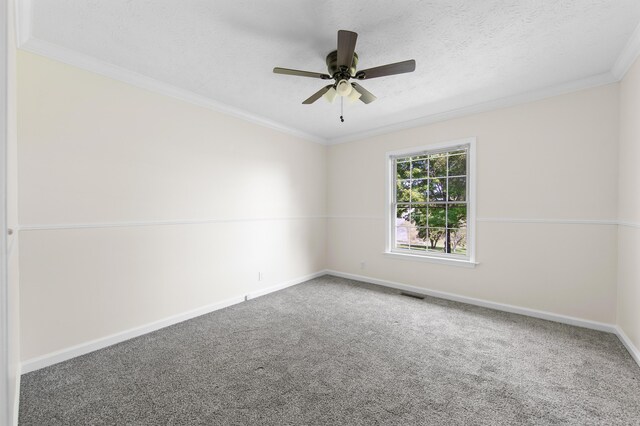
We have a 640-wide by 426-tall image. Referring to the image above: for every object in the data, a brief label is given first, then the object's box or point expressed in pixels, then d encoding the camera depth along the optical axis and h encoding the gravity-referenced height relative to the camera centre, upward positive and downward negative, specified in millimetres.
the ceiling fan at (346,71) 1878 +1093
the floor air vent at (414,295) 3801 -1219
